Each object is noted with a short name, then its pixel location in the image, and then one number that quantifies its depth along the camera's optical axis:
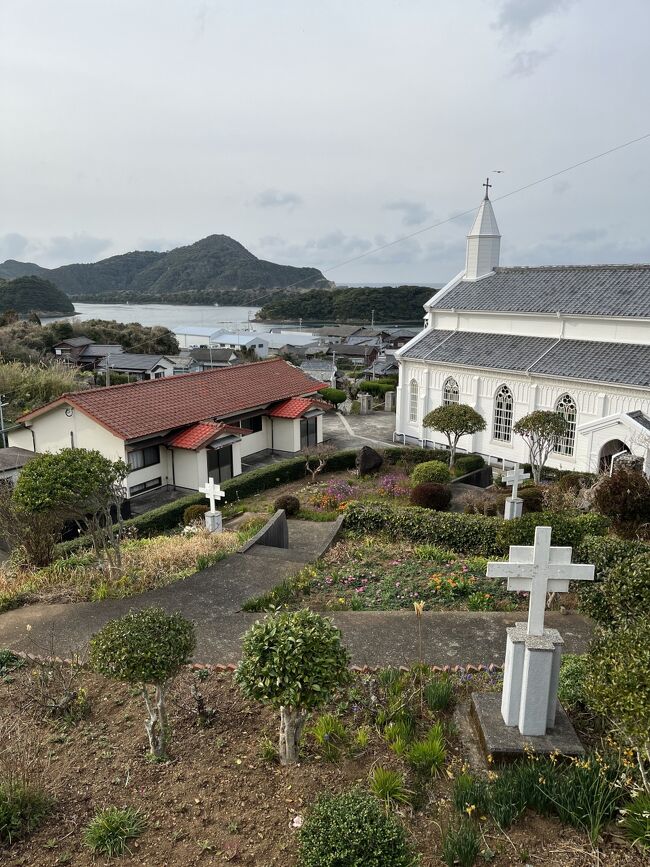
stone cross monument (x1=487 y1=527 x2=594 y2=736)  5.98
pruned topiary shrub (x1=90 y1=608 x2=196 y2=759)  5.95
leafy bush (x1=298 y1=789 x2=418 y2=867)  4.19
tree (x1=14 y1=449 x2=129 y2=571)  11.42
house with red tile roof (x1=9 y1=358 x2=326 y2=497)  22.61
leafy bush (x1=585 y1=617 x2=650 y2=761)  4.88
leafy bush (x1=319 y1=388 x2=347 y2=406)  43.34
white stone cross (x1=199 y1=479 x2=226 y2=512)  16.42
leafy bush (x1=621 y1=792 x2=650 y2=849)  4.77
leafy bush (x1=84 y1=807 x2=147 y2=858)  5.00
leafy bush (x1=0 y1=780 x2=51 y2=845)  5.15
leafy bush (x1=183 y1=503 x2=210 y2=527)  18.69
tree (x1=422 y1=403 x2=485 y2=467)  23.98
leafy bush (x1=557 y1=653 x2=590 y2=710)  6.88
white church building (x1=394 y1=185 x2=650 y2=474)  22.62
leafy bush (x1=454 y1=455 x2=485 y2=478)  25.17
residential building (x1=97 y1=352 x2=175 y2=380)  54.28
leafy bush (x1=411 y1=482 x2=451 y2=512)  18.88
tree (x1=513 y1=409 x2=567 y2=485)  21.81
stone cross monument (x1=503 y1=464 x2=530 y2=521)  16.70
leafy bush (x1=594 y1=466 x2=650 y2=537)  14.31
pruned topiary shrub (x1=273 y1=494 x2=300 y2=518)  18.83
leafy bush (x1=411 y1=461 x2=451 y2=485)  21.42
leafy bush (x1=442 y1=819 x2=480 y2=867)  4.75
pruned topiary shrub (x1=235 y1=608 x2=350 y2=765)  5.58
